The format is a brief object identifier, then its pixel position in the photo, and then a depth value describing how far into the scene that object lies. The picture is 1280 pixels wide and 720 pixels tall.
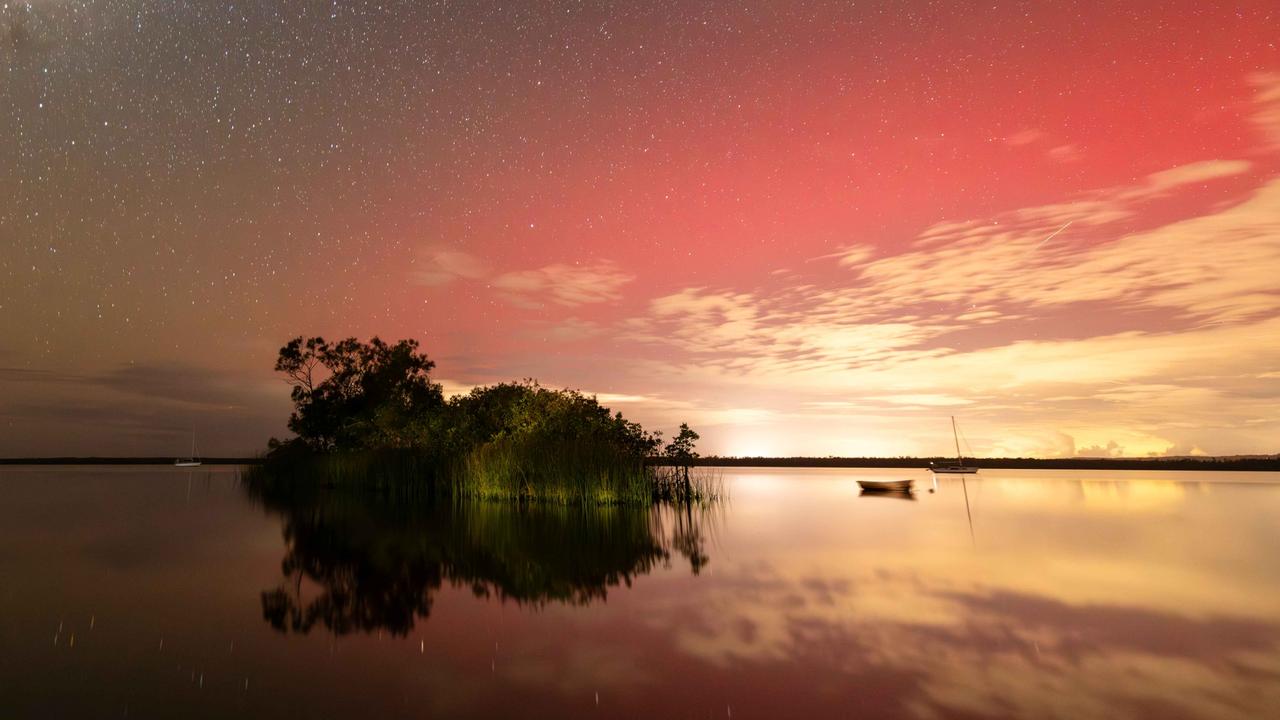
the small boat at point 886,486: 36.47
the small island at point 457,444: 25.00
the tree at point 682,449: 26.77
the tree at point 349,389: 46.00
